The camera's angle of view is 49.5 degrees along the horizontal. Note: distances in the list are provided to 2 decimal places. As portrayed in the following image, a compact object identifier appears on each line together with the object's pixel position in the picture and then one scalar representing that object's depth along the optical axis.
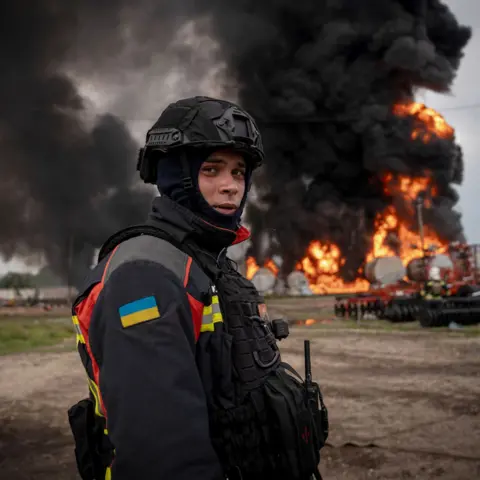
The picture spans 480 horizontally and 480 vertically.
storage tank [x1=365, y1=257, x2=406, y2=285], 33.19
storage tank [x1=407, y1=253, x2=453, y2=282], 22.23
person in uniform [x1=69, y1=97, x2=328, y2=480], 1.42
